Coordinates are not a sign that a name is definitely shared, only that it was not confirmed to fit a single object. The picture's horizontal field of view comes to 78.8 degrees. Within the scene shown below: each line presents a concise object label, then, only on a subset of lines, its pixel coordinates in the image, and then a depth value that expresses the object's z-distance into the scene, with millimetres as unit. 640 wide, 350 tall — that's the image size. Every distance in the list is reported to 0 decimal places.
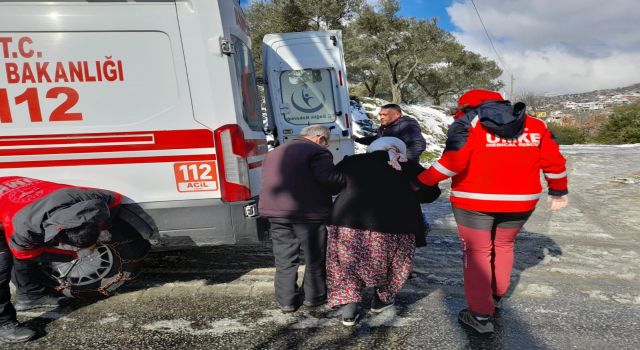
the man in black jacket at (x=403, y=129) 4098
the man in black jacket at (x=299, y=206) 2795
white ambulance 2762
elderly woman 2629
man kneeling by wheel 2439
